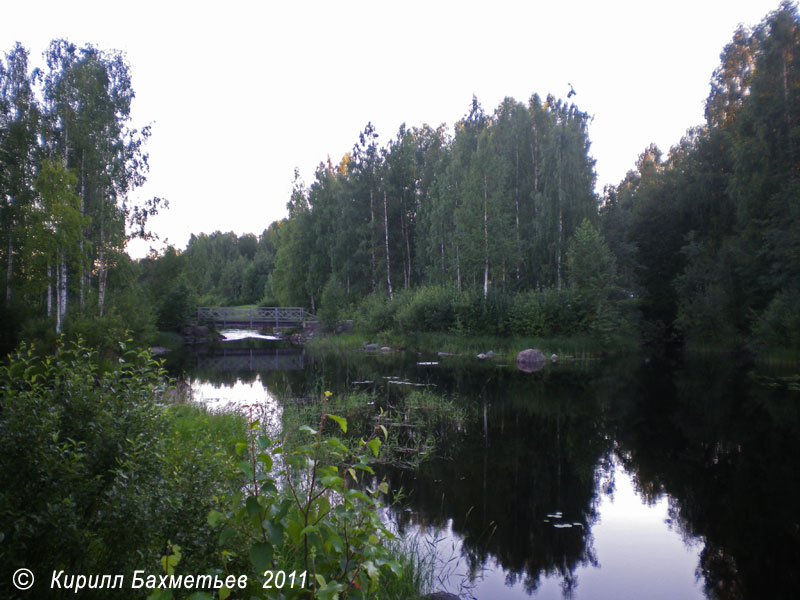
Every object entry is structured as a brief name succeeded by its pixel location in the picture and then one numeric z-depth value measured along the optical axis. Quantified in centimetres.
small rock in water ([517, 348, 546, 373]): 2216
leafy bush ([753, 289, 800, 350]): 2052
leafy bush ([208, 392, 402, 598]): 220
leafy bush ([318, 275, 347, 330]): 3538
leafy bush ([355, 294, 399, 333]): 3188
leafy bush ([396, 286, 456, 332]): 2897
